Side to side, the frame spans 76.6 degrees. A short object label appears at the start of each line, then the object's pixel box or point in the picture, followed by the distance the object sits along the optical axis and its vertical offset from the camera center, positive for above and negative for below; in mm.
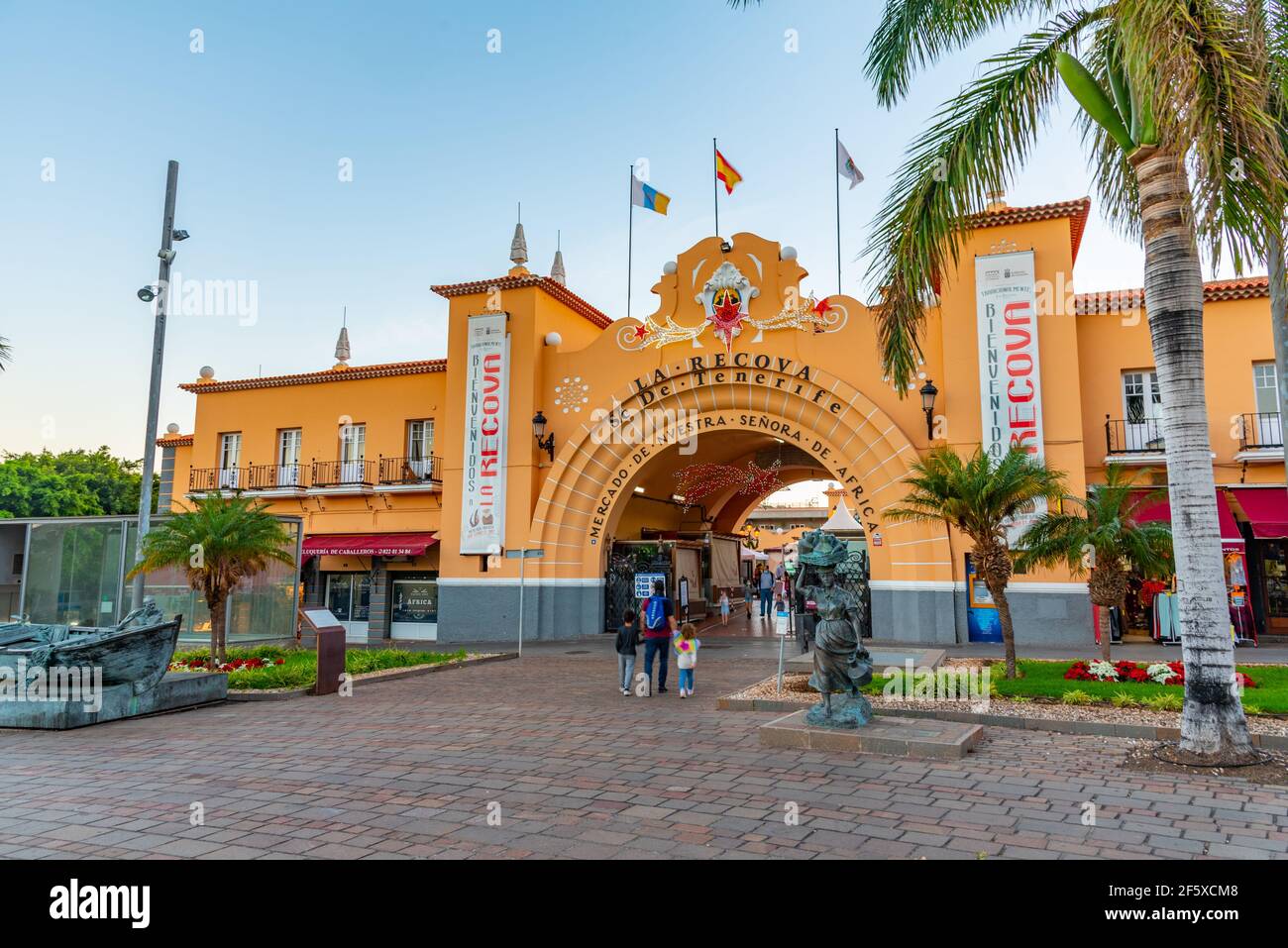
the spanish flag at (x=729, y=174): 21188 +10198
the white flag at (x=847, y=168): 20047 +9827
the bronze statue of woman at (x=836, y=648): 8000 -765
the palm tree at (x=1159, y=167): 6363 +3690
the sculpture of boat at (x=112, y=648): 9680 -999
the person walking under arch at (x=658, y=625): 11500 -784
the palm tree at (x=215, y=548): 13625 +317
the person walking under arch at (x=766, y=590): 27078 -683
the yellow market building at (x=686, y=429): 17234 +3540
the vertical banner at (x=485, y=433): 21578 +3597
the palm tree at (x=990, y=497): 11742 +1075
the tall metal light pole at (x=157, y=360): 13891 +3549
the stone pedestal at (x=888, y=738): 7320 -1542
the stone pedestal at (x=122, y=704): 9516 -1721
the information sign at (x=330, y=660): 12219 -1389
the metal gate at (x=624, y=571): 22641 -50
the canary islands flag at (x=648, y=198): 21531 +9757
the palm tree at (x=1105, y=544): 11648 +401
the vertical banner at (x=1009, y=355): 17141 +4571
